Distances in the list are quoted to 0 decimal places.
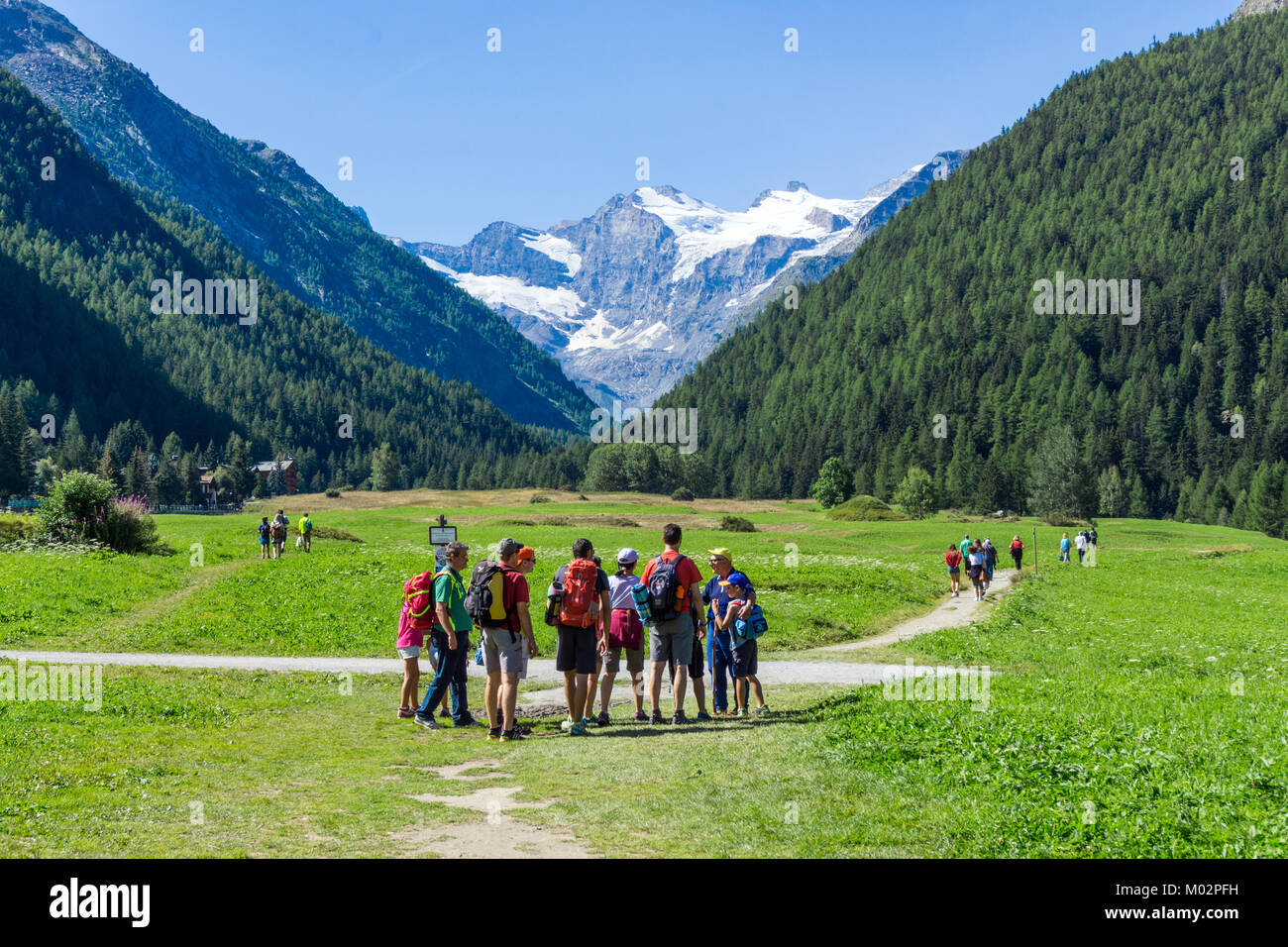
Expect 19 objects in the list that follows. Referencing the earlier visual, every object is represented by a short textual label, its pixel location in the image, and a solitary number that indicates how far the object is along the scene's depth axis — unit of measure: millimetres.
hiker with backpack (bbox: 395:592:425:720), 17703
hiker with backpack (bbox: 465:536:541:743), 15266
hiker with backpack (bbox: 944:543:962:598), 45156
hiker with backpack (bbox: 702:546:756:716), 17531
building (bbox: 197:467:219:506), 175450
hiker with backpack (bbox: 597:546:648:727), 17625
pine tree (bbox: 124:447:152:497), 147375
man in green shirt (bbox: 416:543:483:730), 16297
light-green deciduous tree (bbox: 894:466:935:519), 124438
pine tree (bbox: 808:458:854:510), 148250
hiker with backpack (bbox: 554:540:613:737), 15984
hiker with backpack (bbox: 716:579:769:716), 17391
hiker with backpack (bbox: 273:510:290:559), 48969
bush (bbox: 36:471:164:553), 45938
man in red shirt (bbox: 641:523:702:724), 16609
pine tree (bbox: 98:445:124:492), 138638
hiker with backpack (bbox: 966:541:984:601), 42625
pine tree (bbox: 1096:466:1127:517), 152500
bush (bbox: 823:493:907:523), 114875
